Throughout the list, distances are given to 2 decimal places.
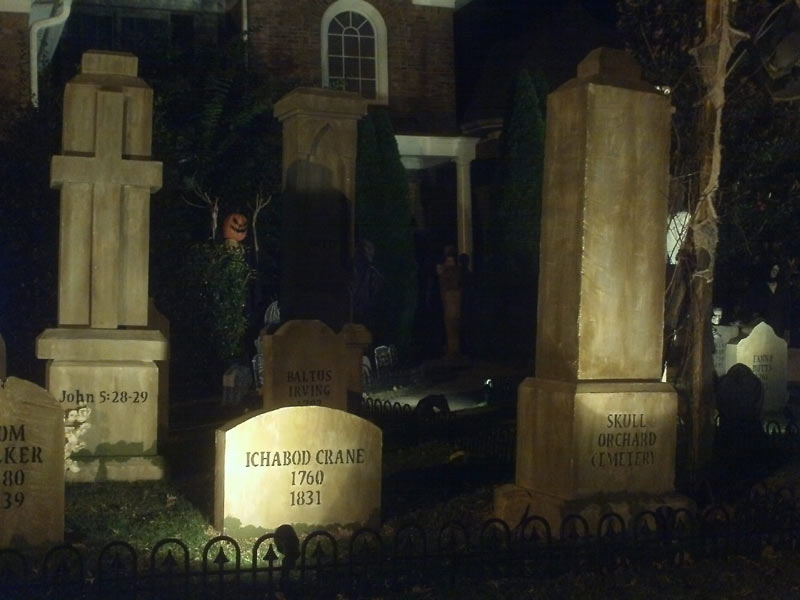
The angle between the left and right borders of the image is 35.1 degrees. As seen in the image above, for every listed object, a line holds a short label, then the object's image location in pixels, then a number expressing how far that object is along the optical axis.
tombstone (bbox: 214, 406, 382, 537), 7.46
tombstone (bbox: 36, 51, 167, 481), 9.62
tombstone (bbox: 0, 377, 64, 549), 6.81
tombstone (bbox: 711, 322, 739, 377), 16.51
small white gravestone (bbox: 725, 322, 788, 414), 15.29
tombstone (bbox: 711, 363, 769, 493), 9.98
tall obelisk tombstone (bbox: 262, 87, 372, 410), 12.73
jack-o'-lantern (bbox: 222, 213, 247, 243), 19.48
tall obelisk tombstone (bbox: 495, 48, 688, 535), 7.65
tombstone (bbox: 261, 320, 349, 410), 11.41
